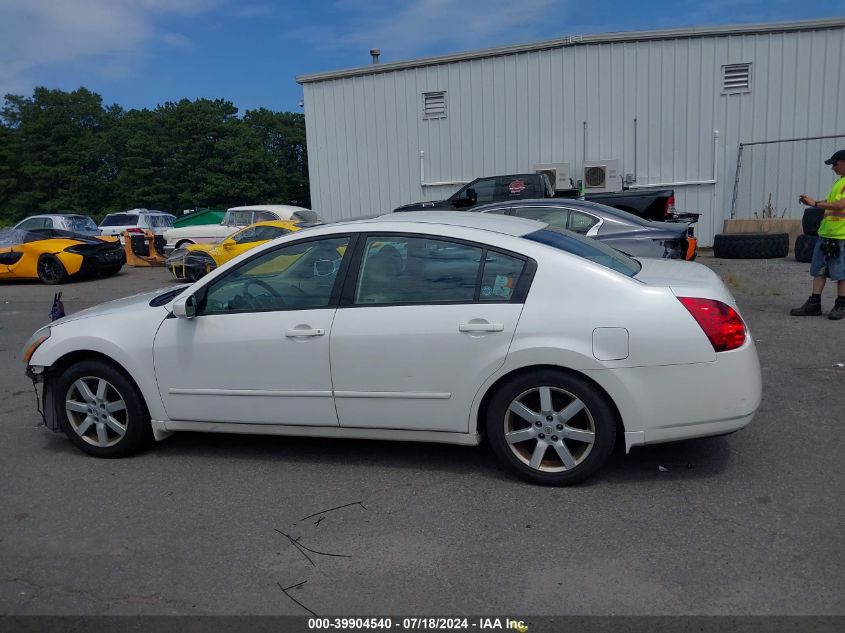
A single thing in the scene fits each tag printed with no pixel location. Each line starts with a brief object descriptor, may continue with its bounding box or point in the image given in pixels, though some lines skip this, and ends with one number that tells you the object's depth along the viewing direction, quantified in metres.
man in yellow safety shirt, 8.02
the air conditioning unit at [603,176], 18.30
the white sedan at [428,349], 3.97
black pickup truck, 13.05
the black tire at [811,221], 12.15
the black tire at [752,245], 14.42
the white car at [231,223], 18.94
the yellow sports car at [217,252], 15.12
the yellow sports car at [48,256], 16.19
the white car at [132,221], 27.75
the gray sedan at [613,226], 9.79
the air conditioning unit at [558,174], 18.61
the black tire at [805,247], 13.42
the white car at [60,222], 22.53
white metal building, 17.34
